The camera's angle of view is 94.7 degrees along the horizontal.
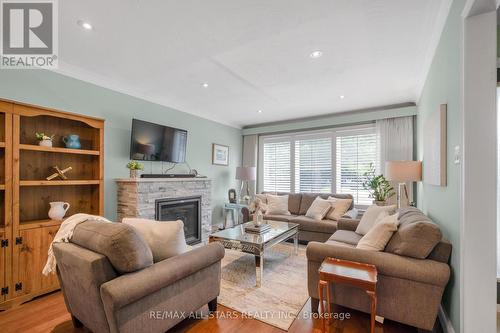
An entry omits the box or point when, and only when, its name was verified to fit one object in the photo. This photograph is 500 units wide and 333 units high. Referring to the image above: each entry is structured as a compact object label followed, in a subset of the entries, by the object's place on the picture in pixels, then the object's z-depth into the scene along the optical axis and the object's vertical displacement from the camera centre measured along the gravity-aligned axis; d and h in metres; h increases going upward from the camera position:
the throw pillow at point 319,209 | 4.08 -0.75
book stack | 3.05 -0.84
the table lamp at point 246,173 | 5.23 -0.15
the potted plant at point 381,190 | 3.87 -0.40
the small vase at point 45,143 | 2.52 +0.25
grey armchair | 1.40 -0.74
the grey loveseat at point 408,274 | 1.64 -0.78
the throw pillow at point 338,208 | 4.06 -0.73
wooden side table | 1.58 -0.78
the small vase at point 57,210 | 2.53 -0.49
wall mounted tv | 3.44 +0.39
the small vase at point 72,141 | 2.78 +0.30
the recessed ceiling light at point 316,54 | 2.47 +1.23
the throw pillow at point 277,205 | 4.60 -0.77
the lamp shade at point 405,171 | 3.07 -0.05
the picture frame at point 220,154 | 5.14 +0.28
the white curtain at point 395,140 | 4.16 +0.51
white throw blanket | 1.72 -0.51
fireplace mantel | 3.19 -0.39
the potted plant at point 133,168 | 3.30 -0.02
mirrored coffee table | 2.57 -0.89
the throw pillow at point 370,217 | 2.92 -0.65
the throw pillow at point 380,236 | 1.97 -0.60
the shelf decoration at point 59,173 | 2.68 -0.08
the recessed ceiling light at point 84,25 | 2.02 +1.26
